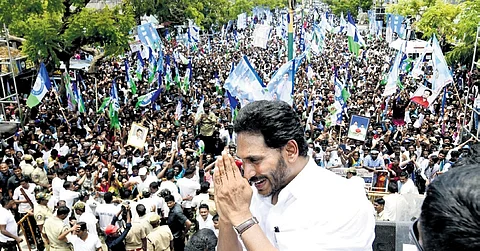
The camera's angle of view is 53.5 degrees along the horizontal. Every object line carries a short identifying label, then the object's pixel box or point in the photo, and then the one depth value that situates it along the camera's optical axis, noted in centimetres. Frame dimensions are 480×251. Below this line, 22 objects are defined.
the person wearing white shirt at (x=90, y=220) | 570
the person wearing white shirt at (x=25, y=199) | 698
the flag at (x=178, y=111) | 1230
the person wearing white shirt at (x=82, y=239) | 520
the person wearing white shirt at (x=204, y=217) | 568
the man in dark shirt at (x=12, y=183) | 741
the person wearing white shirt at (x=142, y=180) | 730
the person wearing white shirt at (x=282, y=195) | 146
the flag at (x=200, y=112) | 1119
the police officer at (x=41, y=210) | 629
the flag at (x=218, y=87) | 1575
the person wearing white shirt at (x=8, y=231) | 596
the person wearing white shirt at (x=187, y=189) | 690
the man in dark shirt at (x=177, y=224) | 602
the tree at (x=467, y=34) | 1634
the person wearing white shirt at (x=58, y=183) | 711
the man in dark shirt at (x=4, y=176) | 767
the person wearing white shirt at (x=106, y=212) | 620
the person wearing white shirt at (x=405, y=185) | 664
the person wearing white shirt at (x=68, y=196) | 671
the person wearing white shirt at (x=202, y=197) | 619
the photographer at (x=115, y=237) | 552
